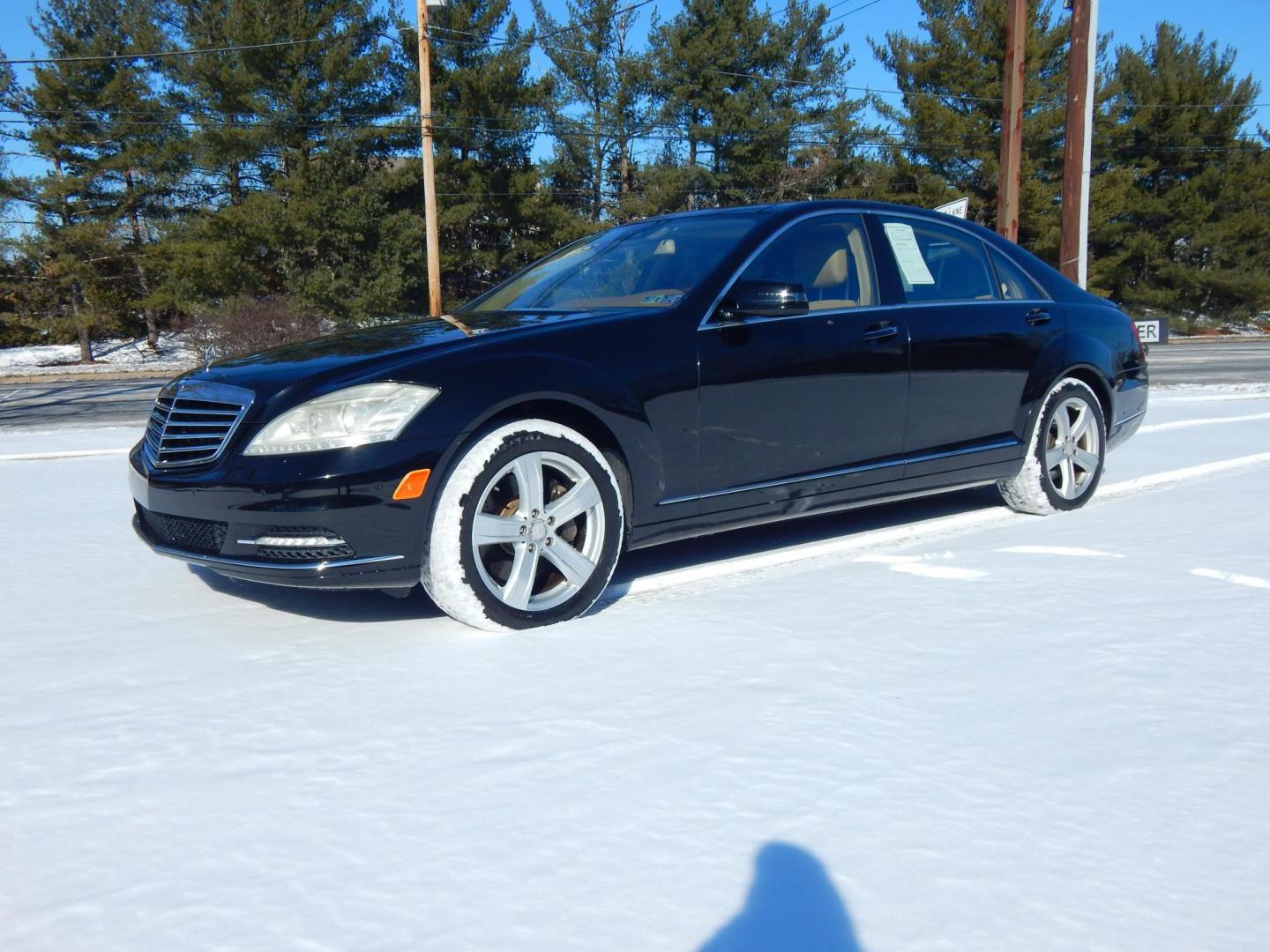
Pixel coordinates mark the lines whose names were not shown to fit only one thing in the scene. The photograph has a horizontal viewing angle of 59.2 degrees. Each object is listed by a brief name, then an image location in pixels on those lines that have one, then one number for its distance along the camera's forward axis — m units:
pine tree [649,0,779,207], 36.66
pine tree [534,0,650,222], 37.75
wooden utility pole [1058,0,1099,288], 13.72
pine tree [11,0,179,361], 35.50
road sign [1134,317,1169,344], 9.25
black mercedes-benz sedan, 3.48
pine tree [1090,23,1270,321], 43.38
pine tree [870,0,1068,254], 37.97
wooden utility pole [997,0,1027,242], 14.45
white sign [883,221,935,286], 4.98
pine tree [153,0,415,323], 31.20
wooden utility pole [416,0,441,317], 21.97
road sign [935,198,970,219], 11.81
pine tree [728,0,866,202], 37.38
